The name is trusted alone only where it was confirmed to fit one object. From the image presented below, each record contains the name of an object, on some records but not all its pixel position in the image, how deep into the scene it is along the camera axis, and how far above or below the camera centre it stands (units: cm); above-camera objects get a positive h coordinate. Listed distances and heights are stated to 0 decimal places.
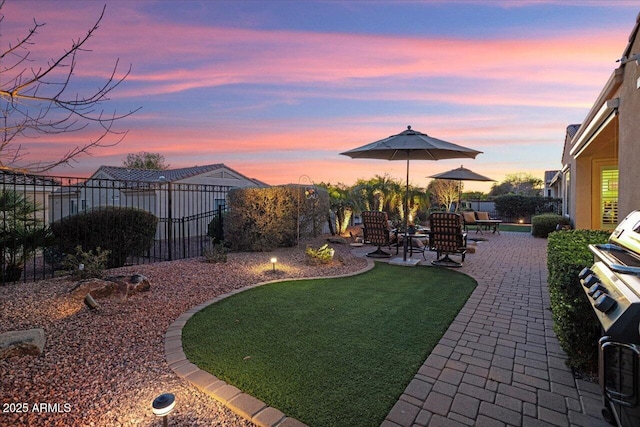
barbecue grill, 134 -55
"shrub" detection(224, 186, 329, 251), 875 -19
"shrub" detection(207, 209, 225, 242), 922 -56
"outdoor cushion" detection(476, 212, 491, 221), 1627 -24
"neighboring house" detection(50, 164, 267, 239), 1705 +216
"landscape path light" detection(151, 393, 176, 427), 179 -116
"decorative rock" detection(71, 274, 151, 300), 420 -112
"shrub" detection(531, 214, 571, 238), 1270 -48
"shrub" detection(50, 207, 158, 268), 680 -51
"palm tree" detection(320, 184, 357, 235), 1263 +4
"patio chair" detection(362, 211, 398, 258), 838 -53
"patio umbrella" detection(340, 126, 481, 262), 696 +155
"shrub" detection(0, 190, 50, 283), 556 -46
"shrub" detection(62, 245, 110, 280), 497 -94
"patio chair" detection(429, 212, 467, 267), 717 -59
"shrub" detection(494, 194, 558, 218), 2002 +45
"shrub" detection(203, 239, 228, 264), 712 -105
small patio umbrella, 1441 +177
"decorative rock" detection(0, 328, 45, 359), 276 -125
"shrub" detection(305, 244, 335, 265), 725 -108
